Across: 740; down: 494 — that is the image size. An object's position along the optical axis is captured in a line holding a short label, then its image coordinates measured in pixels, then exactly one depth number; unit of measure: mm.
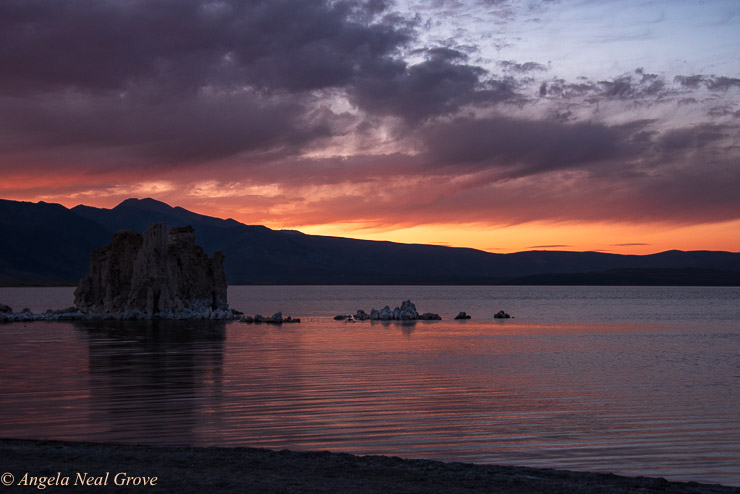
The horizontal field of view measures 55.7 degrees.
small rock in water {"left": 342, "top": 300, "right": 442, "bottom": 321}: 68125
